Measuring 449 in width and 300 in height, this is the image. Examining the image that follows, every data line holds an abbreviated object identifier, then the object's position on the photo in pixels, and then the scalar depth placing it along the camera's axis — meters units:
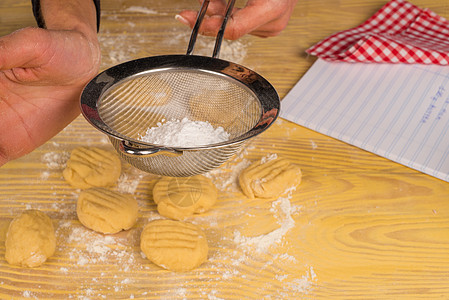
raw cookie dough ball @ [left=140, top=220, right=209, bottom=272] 0.66
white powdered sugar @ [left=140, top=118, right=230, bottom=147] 0.66
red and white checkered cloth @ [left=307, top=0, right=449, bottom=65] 0.85
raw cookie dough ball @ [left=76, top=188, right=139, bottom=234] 0.68
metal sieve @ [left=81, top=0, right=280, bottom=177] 0.65
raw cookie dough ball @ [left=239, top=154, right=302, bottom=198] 0.71
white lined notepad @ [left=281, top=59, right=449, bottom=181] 0.76
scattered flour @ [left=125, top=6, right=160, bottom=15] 0.92
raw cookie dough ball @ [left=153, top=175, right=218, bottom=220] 0.70
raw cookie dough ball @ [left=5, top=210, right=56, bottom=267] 0.66
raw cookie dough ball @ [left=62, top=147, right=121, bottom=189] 0.72
